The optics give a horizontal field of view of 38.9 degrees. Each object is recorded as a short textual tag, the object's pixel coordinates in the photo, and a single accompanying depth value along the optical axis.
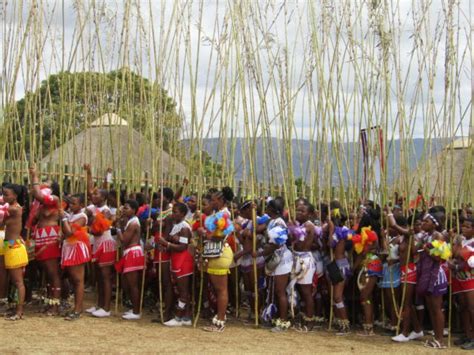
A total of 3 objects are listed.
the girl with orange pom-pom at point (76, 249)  7.75
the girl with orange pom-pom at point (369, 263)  7.51
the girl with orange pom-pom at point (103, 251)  8.07
